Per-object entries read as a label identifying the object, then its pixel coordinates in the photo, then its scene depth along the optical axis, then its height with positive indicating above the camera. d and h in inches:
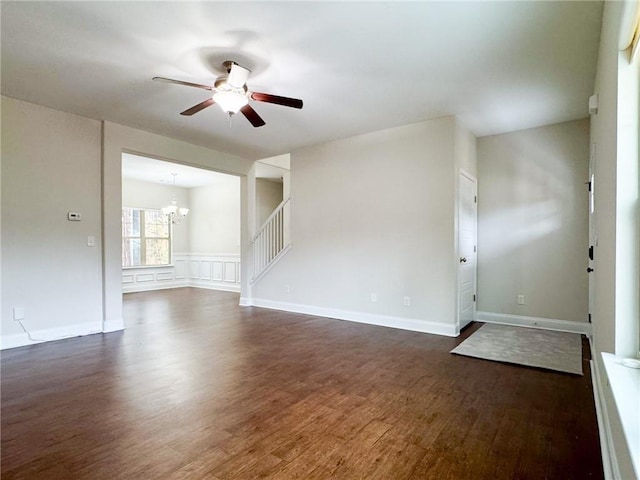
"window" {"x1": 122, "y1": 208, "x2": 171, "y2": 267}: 331.0 -0.9
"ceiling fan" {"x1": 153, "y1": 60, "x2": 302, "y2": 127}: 106.9 +48.8
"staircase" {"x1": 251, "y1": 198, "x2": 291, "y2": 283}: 251.1 -2.1
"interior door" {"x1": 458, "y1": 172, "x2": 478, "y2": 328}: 174.9 -6.0
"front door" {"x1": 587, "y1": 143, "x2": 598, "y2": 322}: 118.5 -8.2
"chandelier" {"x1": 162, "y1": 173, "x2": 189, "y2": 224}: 315.0 +25.9
